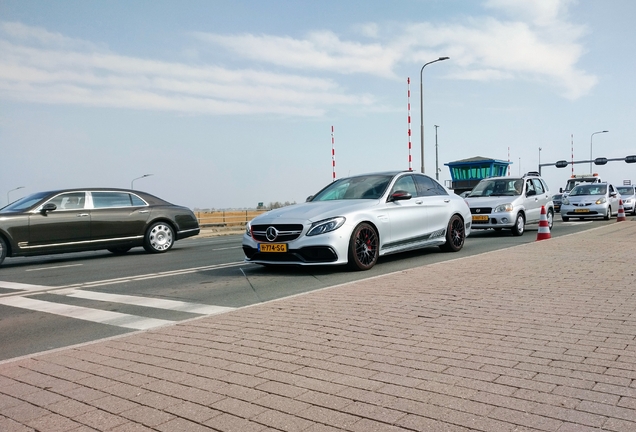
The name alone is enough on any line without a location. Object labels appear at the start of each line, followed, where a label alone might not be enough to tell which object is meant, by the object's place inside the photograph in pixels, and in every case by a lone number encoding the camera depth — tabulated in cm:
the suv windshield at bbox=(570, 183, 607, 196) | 2499
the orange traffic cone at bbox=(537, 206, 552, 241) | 1405
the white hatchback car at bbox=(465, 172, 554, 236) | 1638
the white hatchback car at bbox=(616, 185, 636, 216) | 3053
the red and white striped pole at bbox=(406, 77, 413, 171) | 2371
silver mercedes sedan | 888
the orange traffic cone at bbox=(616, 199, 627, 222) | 2251
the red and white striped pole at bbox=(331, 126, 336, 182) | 2260
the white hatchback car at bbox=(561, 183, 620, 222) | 2406
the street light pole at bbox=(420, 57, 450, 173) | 2853
